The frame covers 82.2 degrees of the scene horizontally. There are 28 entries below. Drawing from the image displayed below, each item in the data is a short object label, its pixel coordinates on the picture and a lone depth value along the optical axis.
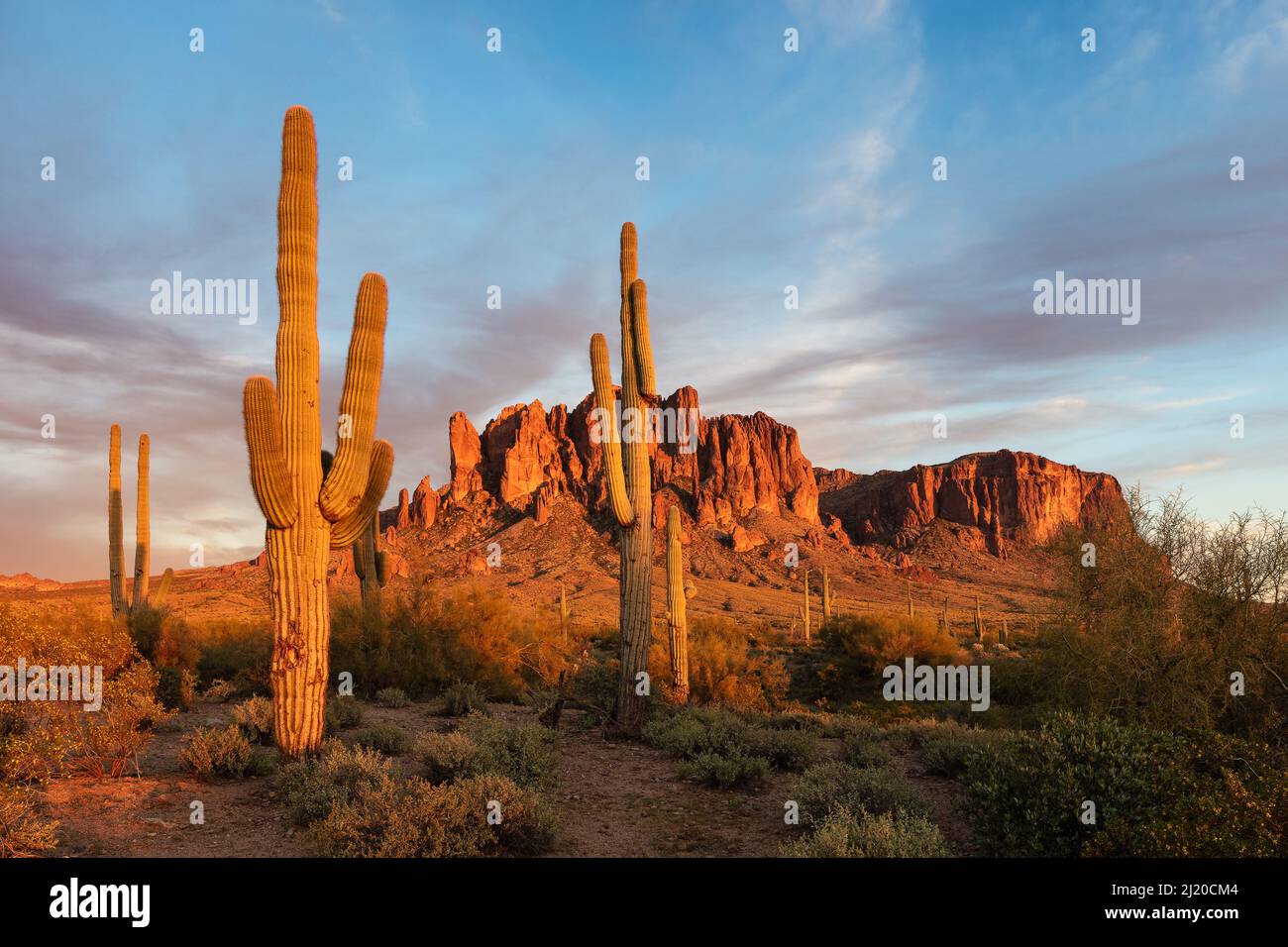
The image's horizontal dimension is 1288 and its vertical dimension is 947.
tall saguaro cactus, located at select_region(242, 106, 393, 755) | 8.73
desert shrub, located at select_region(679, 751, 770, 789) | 9.00
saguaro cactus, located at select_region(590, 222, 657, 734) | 11.91
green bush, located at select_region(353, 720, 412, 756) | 10.14
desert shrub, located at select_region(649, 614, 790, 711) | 15.00
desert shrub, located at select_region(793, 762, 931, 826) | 7.39
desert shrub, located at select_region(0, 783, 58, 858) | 5.88
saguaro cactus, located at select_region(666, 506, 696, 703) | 13.98
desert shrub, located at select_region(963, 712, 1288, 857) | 5.50
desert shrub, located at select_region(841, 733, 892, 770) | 9.78
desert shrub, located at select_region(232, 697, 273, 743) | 10.07
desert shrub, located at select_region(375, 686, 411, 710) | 14.95
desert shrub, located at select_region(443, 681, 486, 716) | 14.06
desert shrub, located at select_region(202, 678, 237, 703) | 15.04
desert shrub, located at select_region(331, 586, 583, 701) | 16.80
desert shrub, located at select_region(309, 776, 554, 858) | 6.08
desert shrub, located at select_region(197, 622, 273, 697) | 16.31
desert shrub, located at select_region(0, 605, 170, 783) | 7.79
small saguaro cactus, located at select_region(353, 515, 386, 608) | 17.58
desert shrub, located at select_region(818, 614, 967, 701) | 23.09
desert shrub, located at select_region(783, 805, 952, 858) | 5.73
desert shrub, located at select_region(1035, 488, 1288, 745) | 9.54
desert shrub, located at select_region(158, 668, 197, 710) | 13.46
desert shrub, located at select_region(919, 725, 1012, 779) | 9.45
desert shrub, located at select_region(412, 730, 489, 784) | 8.16
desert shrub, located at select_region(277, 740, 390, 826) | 7.10
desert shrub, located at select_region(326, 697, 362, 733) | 11.41
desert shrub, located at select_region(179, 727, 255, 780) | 8.58
